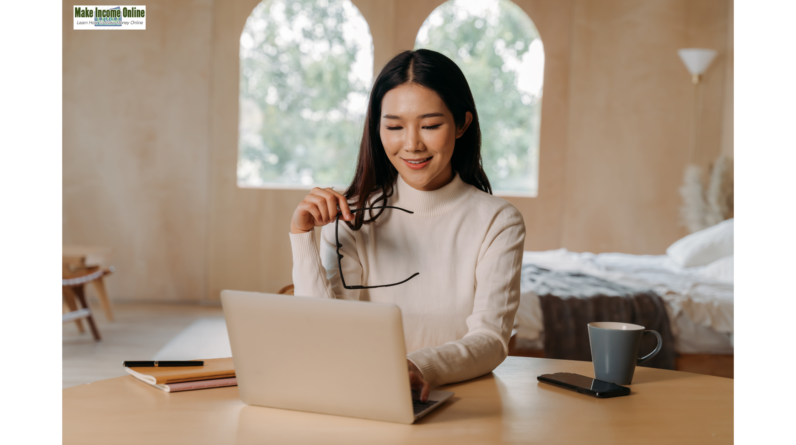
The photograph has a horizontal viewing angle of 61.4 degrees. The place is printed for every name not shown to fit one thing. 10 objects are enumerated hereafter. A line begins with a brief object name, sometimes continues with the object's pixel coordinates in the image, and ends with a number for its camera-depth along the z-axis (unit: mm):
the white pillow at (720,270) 3135
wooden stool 3883
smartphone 911
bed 2531
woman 1159
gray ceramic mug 962
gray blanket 2516
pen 963
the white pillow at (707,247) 3434
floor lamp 4512
